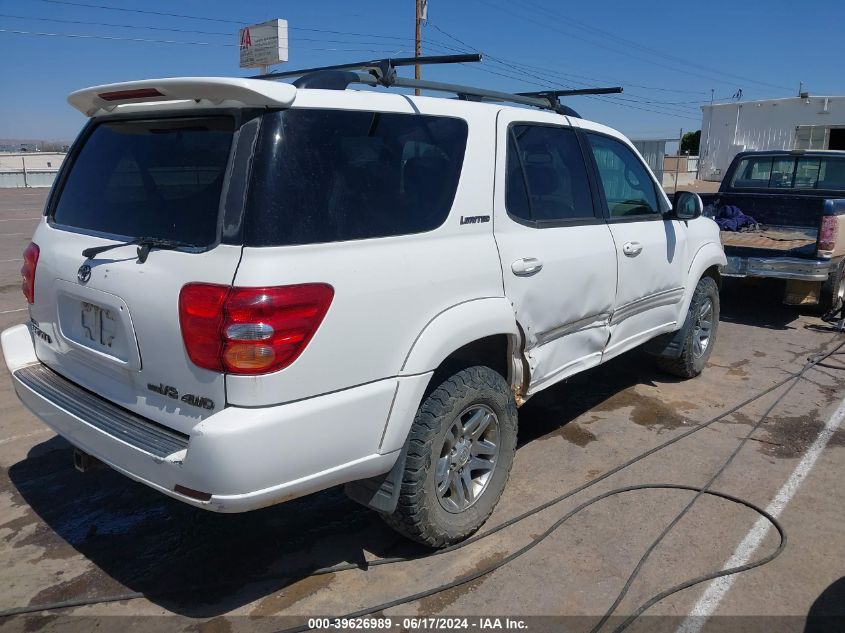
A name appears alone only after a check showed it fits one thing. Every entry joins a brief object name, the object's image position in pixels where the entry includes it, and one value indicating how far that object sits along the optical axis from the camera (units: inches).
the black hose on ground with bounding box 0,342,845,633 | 115.0
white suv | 96.9
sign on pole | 1240.8
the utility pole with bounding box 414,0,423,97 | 1082.7
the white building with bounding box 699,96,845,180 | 1233.4
